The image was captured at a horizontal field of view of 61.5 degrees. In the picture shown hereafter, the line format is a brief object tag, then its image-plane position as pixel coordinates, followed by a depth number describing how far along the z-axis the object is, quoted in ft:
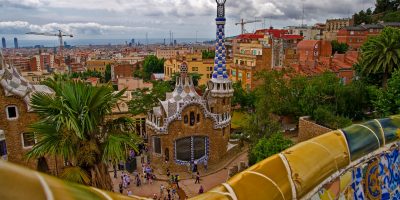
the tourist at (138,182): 56.54
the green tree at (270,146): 48.11
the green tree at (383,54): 73.41
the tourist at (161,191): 52.39
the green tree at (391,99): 56.65
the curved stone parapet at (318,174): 4.90
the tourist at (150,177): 58.60
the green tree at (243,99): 96.48
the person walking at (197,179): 58.39
